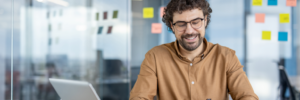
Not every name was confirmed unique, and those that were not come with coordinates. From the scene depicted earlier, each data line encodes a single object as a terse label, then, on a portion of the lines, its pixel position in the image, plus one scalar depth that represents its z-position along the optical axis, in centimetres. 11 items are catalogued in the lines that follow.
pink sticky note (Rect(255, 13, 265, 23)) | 260
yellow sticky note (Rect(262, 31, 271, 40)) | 260
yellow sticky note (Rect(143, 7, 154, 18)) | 288
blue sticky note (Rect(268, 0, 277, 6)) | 258
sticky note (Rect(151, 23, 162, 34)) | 287
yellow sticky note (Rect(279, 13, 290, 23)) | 256
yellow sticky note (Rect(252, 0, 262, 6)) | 260
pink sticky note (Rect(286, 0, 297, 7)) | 255
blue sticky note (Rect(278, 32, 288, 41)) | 256
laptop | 114
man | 126
